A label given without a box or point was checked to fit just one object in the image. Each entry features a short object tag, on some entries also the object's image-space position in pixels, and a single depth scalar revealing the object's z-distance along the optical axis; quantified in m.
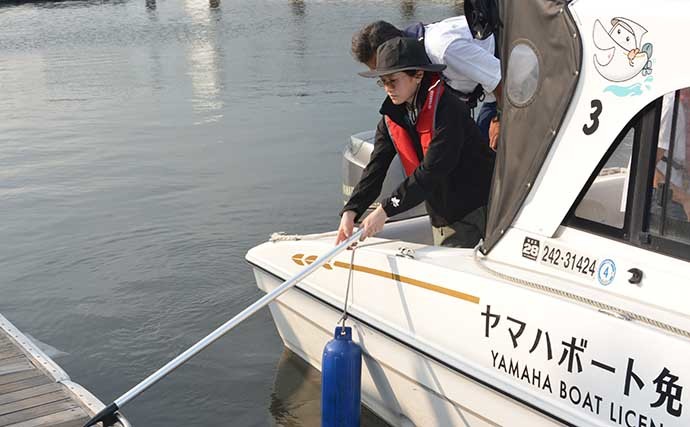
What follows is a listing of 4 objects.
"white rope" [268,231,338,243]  4.91
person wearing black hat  4.08
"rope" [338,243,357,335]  4.31
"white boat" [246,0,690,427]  3.02
